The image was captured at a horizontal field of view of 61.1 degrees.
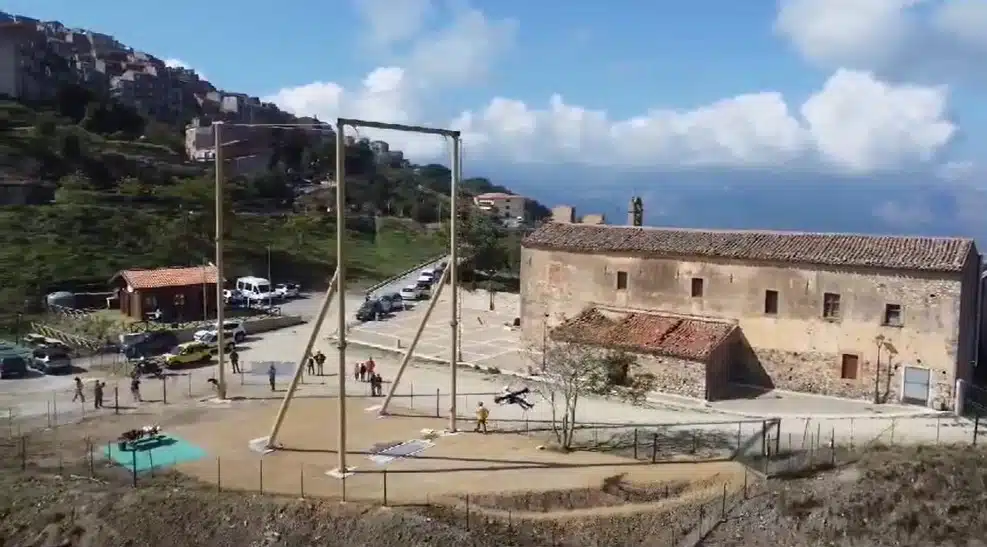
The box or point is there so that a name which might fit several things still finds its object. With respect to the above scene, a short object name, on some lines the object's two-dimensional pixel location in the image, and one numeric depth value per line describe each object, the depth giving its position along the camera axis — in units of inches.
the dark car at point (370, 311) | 2009.1
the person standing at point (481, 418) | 1115.3
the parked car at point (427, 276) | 2527.1
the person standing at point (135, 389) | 1258.0
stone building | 1261.1
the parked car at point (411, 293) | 2310.5
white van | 2206.0
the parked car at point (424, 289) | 2373.2
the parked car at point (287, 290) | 2291.2
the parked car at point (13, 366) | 1398.9
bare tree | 1074.7
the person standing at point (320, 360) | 1469.0
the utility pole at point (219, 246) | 1255.8
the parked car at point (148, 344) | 1561.3
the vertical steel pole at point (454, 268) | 1107.9
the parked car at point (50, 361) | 1437.0
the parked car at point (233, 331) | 1711.4
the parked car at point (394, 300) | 2156.7
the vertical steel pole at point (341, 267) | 942.4
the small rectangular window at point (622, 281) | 1524.4
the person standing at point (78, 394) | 1238.3
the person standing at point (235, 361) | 1457.9
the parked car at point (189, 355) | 1485.0
